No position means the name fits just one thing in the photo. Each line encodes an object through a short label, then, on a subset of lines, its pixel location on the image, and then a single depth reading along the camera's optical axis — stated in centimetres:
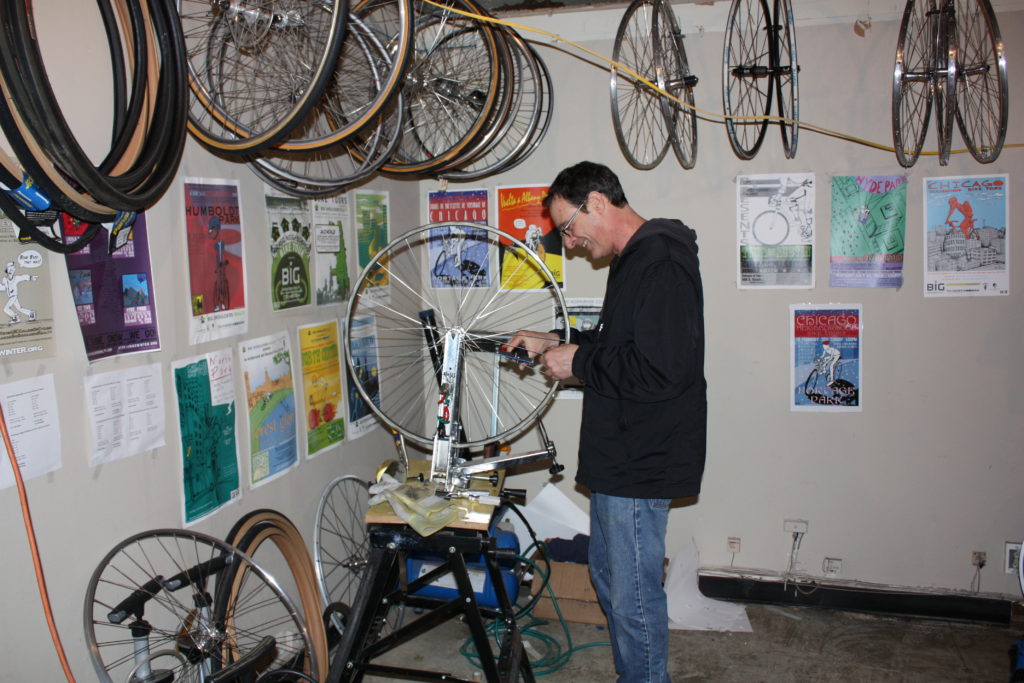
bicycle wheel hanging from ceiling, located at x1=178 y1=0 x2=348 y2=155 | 163
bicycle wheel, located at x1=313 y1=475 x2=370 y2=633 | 250
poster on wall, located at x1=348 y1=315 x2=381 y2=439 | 269
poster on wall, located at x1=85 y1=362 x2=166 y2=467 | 161
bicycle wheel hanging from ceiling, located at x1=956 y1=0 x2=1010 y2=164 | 245
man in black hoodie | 186
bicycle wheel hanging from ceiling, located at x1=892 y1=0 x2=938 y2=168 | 251
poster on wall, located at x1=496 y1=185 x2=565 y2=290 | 308
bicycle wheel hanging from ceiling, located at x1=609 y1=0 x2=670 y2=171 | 290
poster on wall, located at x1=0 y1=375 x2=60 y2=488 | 140
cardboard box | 284
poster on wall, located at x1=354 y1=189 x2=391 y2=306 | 274
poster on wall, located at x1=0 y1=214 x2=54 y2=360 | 139
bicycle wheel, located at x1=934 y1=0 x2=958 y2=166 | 230
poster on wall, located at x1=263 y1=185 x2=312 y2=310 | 222
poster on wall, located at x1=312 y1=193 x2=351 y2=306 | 247
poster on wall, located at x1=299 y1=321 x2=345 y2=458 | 242
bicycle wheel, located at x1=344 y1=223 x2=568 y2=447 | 296
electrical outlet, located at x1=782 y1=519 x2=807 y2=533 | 301
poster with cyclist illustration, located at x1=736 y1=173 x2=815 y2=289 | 289
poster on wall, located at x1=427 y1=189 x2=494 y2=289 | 314
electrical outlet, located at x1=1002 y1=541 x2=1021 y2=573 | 283
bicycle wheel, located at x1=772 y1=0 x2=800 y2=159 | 236
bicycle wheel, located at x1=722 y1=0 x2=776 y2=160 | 281
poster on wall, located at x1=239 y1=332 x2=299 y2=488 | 212
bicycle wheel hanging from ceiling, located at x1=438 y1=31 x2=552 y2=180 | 278
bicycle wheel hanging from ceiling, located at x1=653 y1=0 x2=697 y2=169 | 256
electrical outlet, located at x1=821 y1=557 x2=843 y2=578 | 300
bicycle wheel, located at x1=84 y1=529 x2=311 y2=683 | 161
